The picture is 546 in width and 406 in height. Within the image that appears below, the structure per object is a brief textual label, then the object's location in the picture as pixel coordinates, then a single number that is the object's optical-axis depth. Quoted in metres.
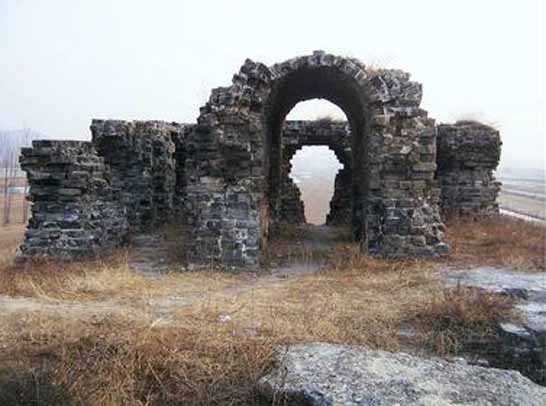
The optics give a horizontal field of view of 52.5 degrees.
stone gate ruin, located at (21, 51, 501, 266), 9.57
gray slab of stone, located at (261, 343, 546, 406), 4.33
